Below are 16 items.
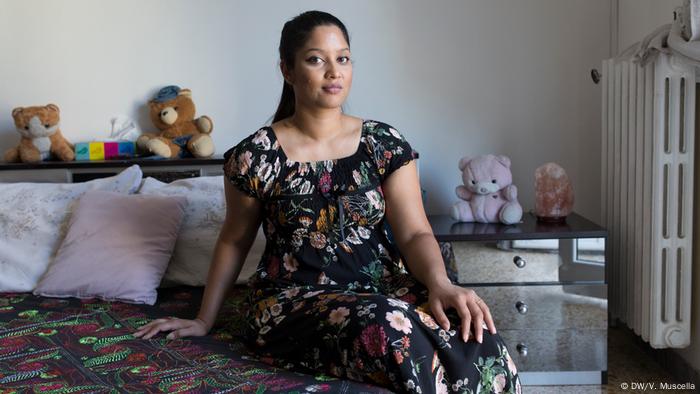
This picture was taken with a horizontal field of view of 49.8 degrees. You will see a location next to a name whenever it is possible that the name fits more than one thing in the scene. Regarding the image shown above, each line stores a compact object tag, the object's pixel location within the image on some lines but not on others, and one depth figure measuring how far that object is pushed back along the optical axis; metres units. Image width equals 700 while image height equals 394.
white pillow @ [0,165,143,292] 2.15
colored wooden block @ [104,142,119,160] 2.71
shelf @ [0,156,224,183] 2.60
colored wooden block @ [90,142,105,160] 2.71
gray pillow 2.03
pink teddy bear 2.41
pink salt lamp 2.39
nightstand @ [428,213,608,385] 2.26
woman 1.58
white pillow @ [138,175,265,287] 2.18
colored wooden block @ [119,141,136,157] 2.72
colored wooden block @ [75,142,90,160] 2.71
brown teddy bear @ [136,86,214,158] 2.68
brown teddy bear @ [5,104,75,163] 2.67
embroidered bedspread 1.37
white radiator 2.06
